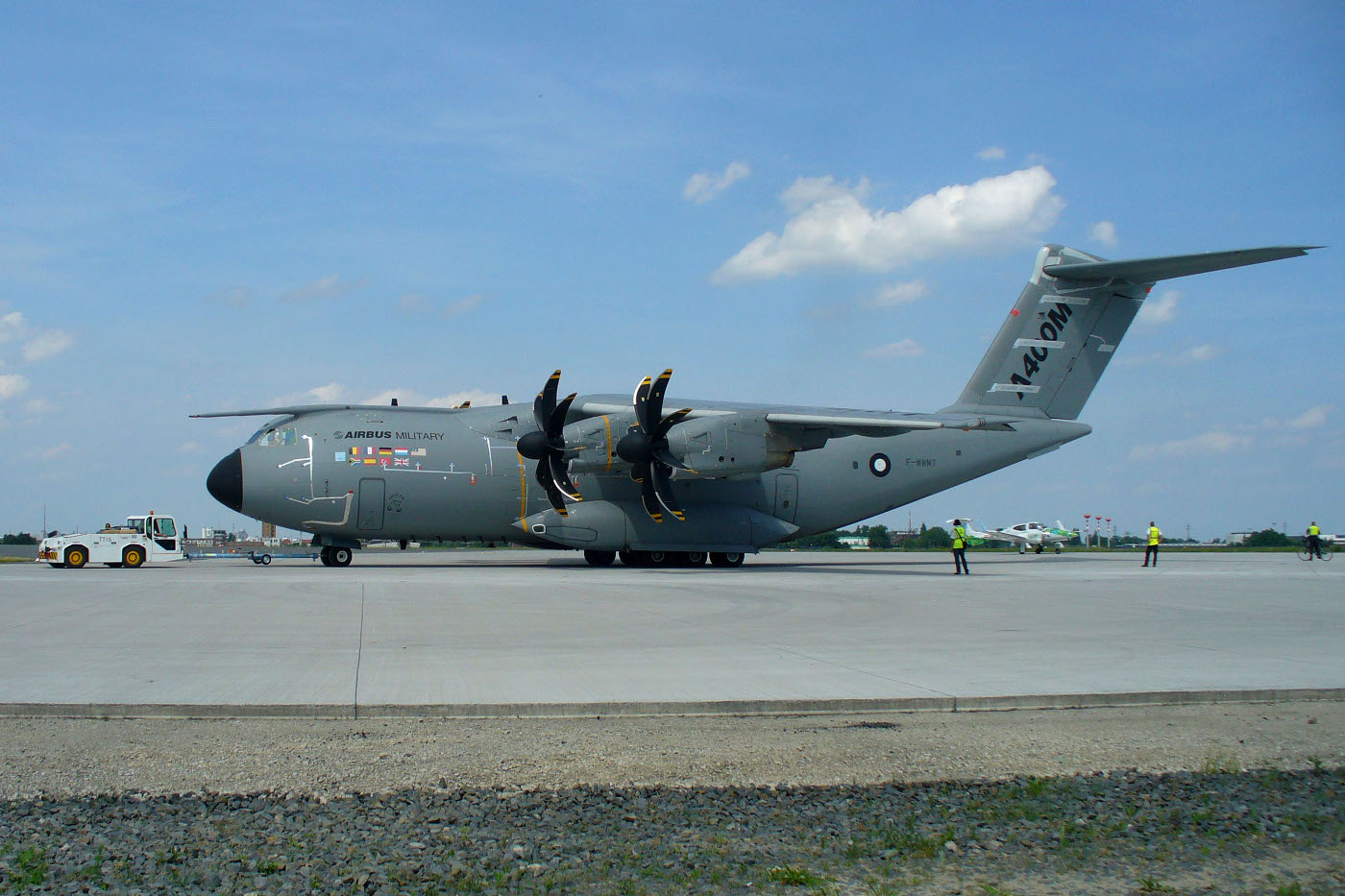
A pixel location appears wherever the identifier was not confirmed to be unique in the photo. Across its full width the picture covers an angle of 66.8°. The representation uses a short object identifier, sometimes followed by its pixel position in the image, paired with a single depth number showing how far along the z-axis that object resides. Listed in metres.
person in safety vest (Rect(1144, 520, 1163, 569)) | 30.11
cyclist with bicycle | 33.31
